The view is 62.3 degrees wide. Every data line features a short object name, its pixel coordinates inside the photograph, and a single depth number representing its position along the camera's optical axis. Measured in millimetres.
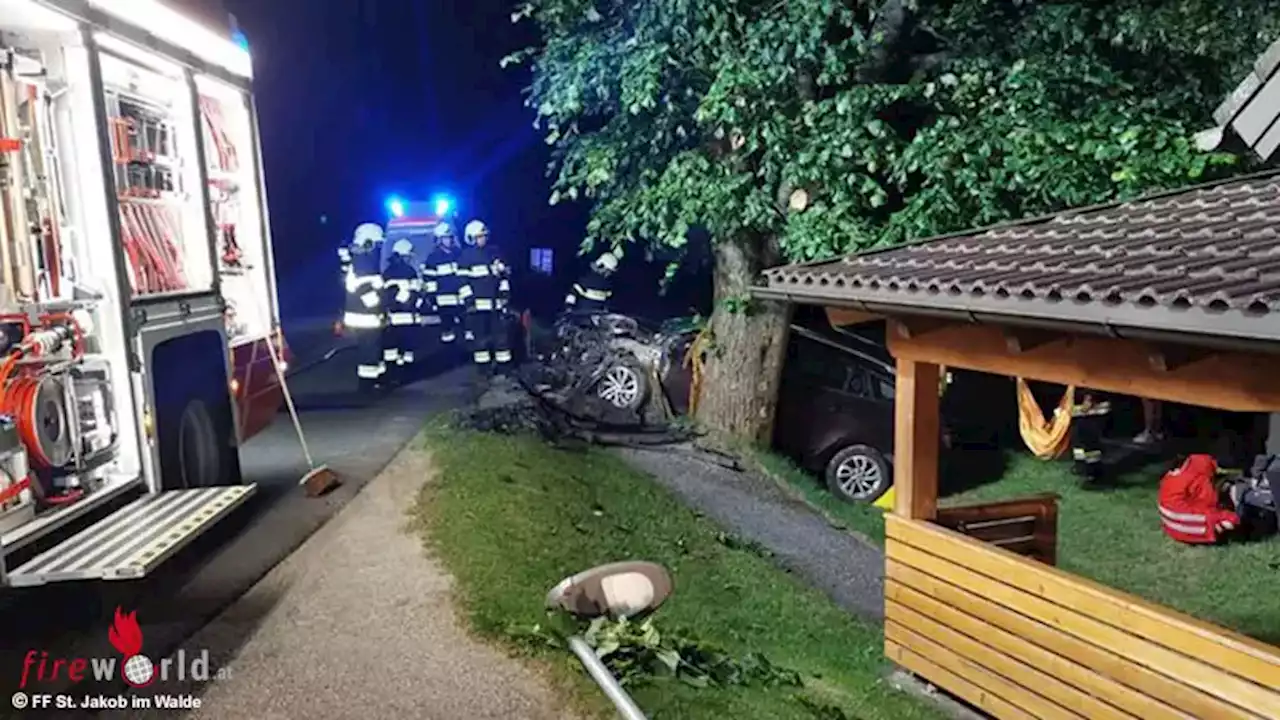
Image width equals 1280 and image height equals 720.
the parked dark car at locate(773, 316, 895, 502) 10664
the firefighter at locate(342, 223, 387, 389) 12312
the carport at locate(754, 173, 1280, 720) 3748
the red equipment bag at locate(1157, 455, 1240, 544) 9336
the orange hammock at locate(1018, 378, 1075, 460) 10047
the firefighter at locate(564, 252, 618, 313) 14984
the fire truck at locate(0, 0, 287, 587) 4531
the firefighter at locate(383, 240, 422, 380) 12758
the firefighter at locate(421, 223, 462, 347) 13672
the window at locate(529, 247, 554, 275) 25859
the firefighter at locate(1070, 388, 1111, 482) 11422
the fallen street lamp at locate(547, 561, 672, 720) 3533
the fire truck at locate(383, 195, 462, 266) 16031
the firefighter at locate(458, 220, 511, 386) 13555
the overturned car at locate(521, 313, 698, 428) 11625
